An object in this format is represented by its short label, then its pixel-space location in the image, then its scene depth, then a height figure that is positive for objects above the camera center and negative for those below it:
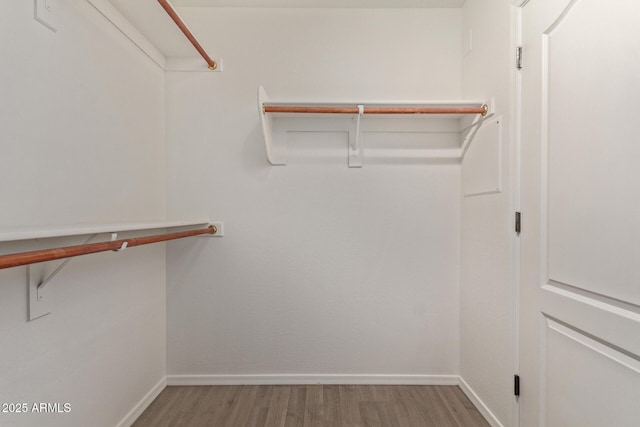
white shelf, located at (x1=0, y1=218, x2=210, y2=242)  0.81 -0.06
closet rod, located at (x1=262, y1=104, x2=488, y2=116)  1.78 +0.56
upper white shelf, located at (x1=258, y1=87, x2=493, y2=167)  1.79 +0.57
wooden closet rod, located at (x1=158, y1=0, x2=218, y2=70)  1.41 +0.90
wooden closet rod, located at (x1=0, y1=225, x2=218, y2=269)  0.78 -0.12
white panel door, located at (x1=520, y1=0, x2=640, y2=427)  0.94 -0.01
